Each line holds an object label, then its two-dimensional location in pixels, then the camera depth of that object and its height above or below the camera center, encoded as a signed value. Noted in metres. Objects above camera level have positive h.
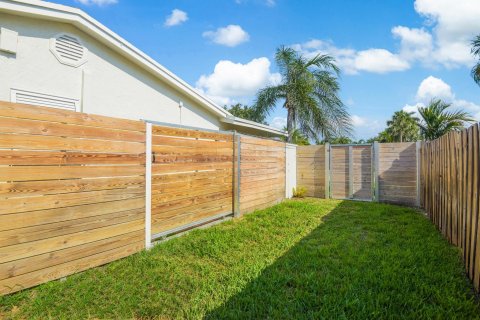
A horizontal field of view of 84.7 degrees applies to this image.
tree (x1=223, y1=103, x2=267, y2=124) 13.97 +2.53
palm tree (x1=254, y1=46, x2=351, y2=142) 13.20 +3.47
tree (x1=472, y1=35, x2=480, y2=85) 11.04 +4.74
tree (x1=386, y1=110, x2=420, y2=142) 28.78 +4.19
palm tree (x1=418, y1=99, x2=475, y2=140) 12.52 +2.23
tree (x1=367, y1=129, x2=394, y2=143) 25.24 +2.85
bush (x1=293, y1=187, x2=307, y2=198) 10.17 -1.11
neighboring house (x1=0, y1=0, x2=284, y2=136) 4.40 +1.94
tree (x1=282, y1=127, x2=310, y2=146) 14.07 +1.39
